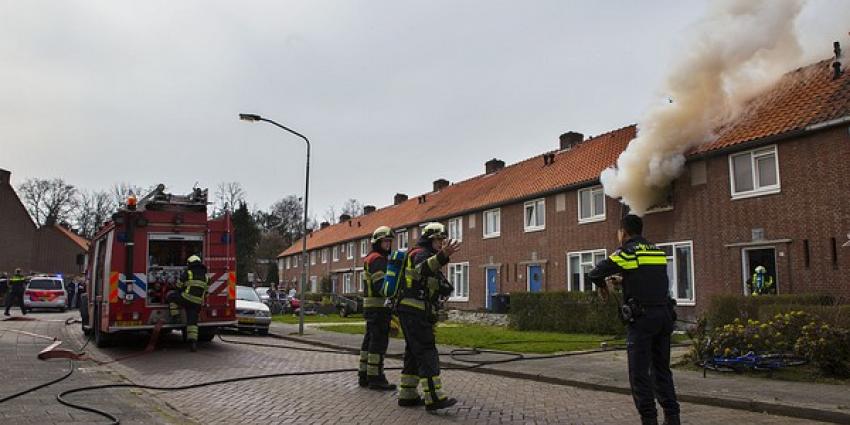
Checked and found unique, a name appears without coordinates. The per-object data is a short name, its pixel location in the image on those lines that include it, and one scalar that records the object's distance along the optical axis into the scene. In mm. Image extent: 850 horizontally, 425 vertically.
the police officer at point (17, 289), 26656
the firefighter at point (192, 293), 12500
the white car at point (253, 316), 17734
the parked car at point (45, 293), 30422
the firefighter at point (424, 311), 6918
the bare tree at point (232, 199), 72275
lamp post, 17922
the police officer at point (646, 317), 5855
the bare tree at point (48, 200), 67688
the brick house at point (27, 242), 54750
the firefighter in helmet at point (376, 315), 8516
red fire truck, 12562
